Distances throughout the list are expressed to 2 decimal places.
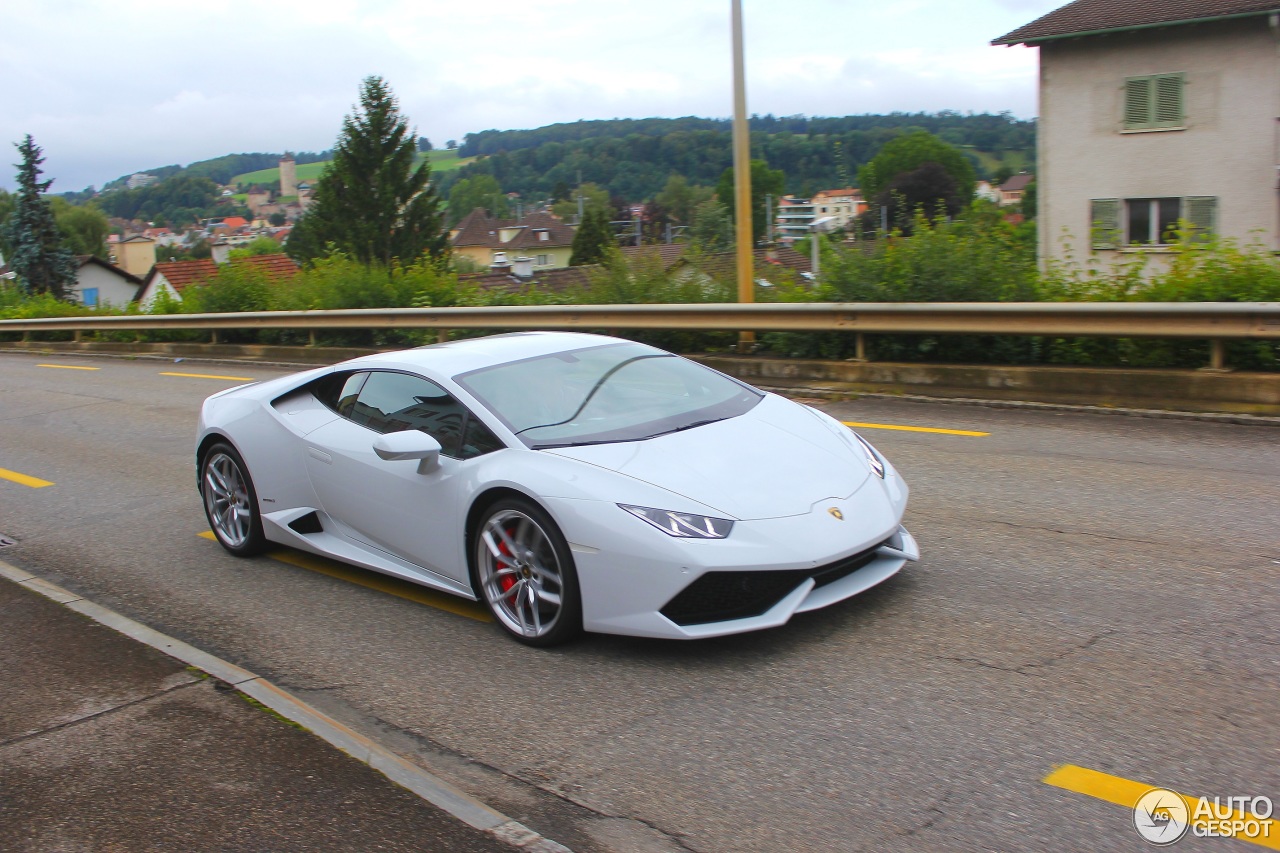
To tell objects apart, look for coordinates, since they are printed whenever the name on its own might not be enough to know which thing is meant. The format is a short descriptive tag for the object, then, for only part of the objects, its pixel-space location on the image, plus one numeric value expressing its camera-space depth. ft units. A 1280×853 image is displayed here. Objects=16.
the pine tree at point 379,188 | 201.05
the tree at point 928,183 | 228.63
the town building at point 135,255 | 393.91
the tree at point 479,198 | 557.74
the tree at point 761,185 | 306.16
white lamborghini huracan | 14.84
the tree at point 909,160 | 282.56
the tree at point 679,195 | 371.76
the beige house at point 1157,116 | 88.28
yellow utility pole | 42.63
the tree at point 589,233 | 246.88
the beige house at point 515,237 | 419.95
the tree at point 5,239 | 202.69
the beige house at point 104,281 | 264.72
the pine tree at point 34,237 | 201.98
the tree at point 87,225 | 409.35
